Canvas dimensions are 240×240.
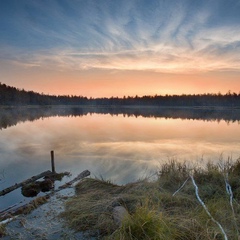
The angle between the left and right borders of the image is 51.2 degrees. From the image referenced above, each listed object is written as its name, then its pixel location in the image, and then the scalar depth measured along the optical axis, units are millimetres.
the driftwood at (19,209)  6887
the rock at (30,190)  9531
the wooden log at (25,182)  9381
